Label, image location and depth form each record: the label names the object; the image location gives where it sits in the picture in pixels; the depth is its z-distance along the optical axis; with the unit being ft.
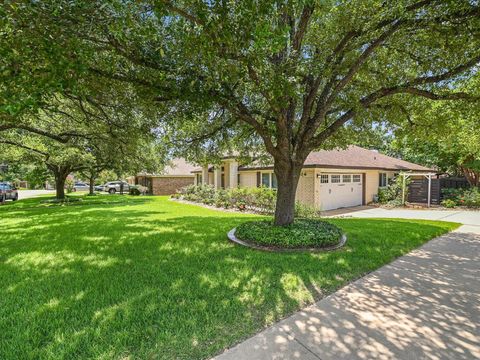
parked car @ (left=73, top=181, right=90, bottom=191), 148.15
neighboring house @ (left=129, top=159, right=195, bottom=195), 99.86
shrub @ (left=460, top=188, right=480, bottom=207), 48.42
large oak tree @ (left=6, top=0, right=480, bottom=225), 13.61
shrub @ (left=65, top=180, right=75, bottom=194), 126.05
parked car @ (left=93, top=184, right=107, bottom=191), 135.21
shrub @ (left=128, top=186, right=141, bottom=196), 97.19
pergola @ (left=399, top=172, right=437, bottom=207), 54.70
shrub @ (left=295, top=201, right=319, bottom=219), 38.45
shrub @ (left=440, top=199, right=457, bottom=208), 50.16
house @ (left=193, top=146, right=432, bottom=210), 48.52
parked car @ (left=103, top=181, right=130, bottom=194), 115.75
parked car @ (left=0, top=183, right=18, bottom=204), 76.33
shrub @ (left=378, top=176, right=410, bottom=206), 57.23
